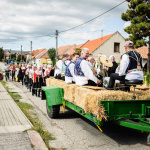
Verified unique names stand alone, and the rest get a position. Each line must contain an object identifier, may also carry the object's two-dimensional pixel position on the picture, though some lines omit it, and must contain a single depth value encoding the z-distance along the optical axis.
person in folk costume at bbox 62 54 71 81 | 8.82
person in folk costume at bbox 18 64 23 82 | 20.91
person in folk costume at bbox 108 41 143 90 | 5.29
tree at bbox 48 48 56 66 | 73.50
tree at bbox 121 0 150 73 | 22.33
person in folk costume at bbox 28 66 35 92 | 15.08
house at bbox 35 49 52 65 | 92.56
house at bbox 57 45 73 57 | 70.62
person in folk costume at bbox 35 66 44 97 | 13.29
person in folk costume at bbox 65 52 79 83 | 7.27
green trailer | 4.51
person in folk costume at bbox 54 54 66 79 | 9.72
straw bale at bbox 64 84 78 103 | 5.84
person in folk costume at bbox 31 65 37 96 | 13.29
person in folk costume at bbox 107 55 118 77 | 7.70
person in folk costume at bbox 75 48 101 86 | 6.03
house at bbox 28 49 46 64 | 97.69
